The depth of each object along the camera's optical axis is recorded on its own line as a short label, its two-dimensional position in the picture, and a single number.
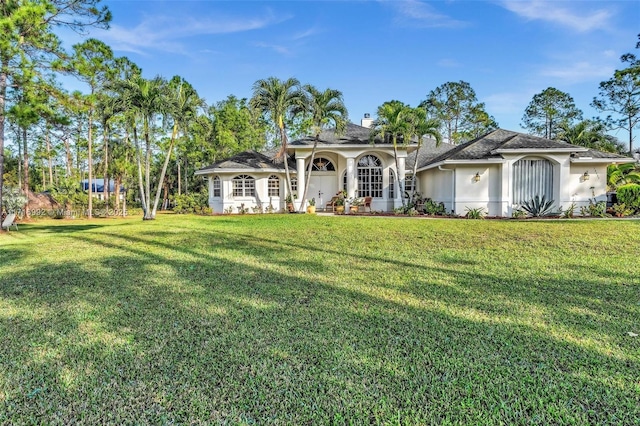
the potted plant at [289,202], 20.38
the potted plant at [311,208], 19.91
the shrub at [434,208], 17.63
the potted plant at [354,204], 19.70
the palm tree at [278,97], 17.97
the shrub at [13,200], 18.17
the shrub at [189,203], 25.02
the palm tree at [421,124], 17.38
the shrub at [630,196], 15.70
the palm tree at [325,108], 18.22
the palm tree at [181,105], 18.25
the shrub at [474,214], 15.91
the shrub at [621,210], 15.61
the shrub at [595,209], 15.59
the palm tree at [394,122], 17.42
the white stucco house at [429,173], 16.53
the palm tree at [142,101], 17.30
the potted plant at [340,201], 19.81
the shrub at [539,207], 15.76
